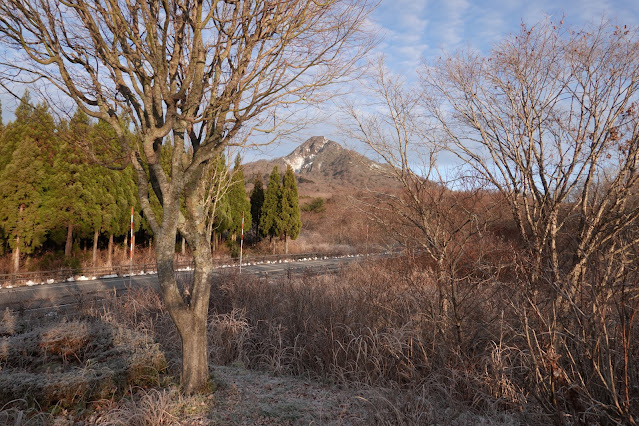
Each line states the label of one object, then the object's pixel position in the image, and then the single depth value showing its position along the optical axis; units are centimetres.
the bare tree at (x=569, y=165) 458
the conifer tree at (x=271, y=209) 3012
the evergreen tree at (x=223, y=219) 2322
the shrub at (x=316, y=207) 4644
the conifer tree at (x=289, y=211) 2997
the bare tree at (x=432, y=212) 464
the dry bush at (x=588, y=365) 278
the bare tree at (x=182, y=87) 382
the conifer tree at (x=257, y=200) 3219
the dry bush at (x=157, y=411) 336
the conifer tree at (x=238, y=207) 2798
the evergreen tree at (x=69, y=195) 1736
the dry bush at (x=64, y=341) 485
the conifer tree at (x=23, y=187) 1612
